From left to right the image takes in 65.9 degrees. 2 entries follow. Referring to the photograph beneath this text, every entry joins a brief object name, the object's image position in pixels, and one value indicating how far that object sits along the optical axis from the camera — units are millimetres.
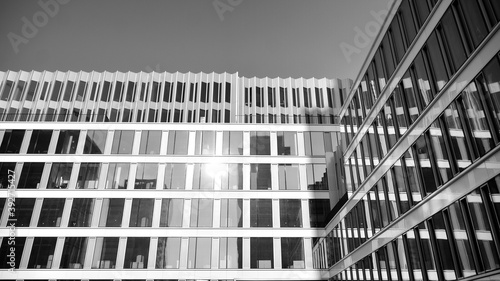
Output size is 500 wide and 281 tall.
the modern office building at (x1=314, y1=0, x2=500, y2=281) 14508
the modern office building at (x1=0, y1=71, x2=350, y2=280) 39219
